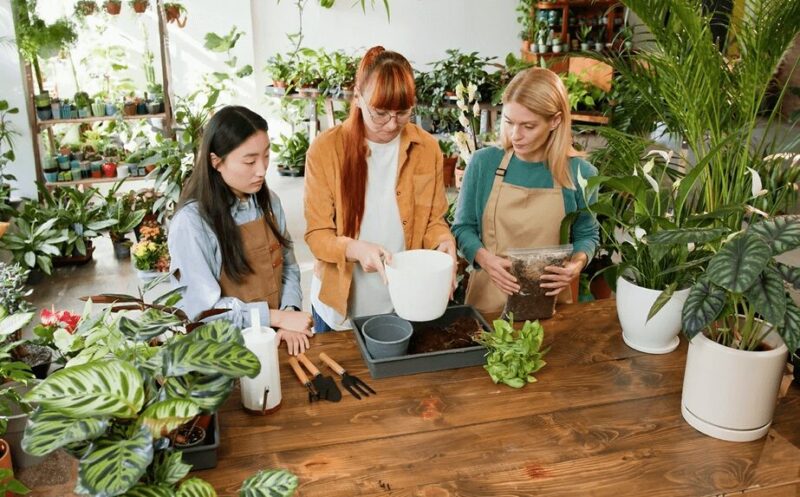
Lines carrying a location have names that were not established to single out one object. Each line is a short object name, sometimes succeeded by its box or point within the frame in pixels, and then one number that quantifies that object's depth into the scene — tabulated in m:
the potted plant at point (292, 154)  7.25
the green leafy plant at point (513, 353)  1.54
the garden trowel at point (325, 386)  1.49
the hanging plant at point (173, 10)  6.04
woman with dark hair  1.80
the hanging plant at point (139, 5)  5.42
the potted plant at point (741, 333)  1.19
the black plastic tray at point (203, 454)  1.23
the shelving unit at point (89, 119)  4.94
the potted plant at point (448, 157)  5.09
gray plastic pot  1.60
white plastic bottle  1.36
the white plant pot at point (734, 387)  1.33
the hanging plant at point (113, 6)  5.33
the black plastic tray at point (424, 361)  1.57
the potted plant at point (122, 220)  4.91
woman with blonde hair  2.08
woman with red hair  1.94
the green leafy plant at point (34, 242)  4.43
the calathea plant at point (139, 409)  0.85
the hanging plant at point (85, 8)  5.27
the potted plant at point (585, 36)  7.29
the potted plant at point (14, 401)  1.21
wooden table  1.24
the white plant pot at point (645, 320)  1.64
